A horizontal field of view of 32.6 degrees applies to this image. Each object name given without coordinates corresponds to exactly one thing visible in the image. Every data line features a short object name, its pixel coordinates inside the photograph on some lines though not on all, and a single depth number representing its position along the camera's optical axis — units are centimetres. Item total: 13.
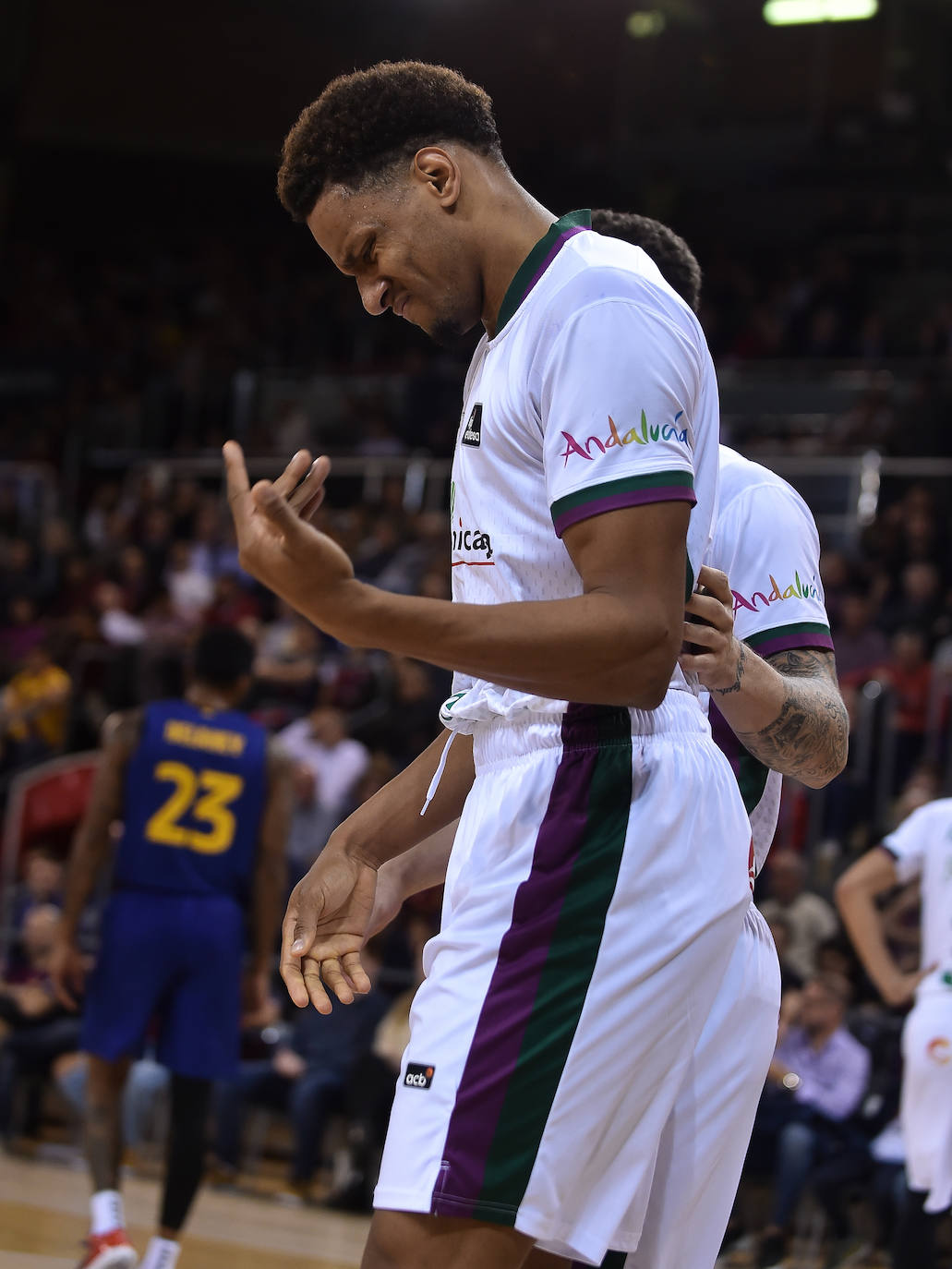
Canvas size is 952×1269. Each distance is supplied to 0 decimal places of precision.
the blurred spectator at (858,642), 1132
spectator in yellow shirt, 1270
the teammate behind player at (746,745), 237
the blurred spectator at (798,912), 905
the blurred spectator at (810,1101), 797
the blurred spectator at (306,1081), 887
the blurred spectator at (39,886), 1040
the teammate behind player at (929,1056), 550
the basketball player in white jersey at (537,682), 204
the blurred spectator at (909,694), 1027
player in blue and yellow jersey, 587
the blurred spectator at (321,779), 1070
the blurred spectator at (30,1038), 940
